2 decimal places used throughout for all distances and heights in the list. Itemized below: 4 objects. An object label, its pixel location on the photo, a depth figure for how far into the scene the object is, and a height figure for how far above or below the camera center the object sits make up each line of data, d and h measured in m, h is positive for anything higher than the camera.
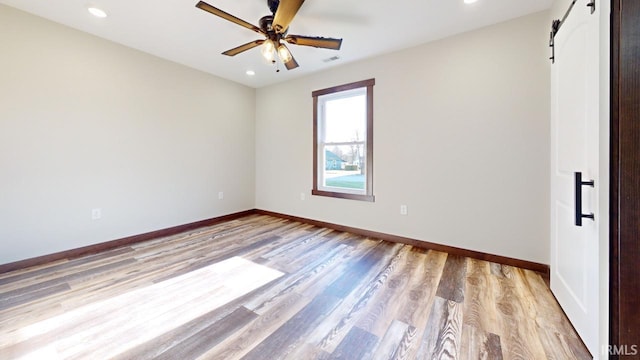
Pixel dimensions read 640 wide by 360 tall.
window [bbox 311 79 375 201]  3.55 +0.60
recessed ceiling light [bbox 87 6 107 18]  2.35 +1.67
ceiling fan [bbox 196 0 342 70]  1.89 +1.35
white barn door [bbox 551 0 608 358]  1.30 +0.08
